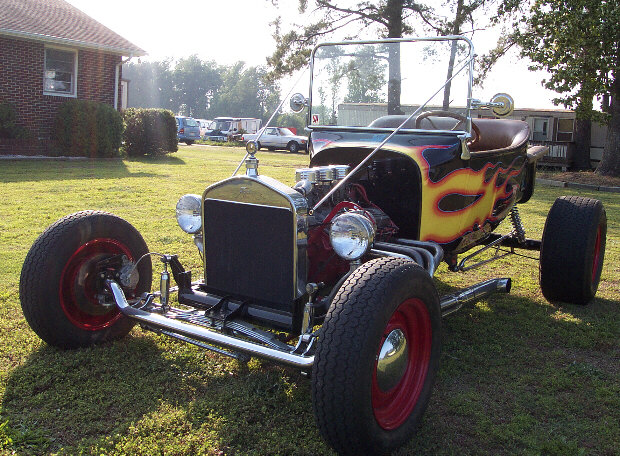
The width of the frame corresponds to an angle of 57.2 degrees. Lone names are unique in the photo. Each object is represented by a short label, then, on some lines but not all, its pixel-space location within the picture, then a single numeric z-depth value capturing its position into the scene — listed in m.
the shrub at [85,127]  15.17
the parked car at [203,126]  40.58
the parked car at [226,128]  37.94
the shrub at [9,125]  13.98
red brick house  14.58
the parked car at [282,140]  30.05
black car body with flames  2.53
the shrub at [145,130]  17.11
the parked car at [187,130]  31.83
